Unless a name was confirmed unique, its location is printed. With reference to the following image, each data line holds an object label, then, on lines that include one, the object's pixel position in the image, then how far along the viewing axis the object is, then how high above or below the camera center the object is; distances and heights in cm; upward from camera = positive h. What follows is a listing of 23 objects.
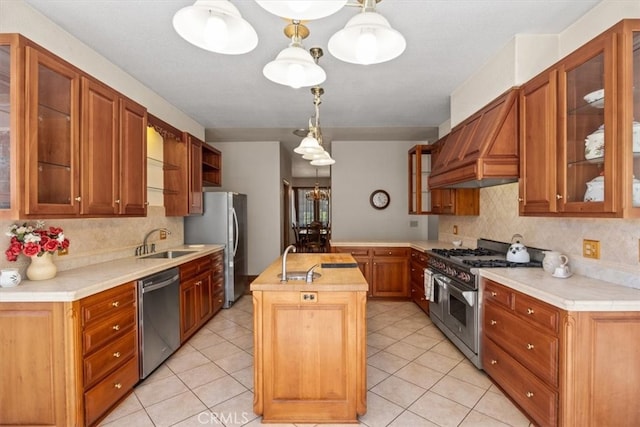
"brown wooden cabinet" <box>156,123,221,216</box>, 392 +47
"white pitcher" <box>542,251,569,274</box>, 228 -37
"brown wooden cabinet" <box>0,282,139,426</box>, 183 -89
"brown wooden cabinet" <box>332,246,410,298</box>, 477 -86
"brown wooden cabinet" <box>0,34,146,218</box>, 177 +48
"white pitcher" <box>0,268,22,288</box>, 191 -40
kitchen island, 202 -90
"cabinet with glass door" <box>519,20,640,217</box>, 164 +48
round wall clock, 587 +23
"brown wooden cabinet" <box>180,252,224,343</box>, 321 -92
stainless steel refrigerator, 441 -22
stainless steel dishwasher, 251 -91
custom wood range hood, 248 +53
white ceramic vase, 208 -37
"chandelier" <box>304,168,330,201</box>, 1065 +60
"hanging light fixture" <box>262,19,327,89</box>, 138 +65
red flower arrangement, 198 -18
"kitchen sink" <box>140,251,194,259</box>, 356 -48
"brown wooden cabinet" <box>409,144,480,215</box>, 387 +24
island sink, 221 -46
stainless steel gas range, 267 -72
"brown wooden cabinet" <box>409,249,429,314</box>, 418 -94
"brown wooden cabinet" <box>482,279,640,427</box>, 169 -86
